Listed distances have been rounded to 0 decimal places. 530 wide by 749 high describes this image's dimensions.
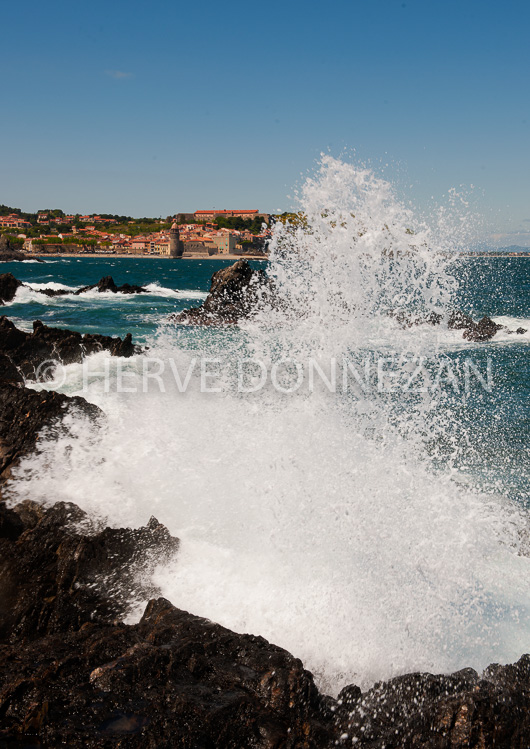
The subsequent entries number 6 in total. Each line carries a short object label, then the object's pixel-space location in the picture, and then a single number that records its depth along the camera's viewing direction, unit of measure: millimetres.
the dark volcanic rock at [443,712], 3645
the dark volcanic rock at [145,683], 3598
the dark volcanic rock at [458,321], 27141
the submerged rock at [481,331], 25359
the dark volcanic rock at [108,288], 41228
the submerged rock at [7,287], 33359
